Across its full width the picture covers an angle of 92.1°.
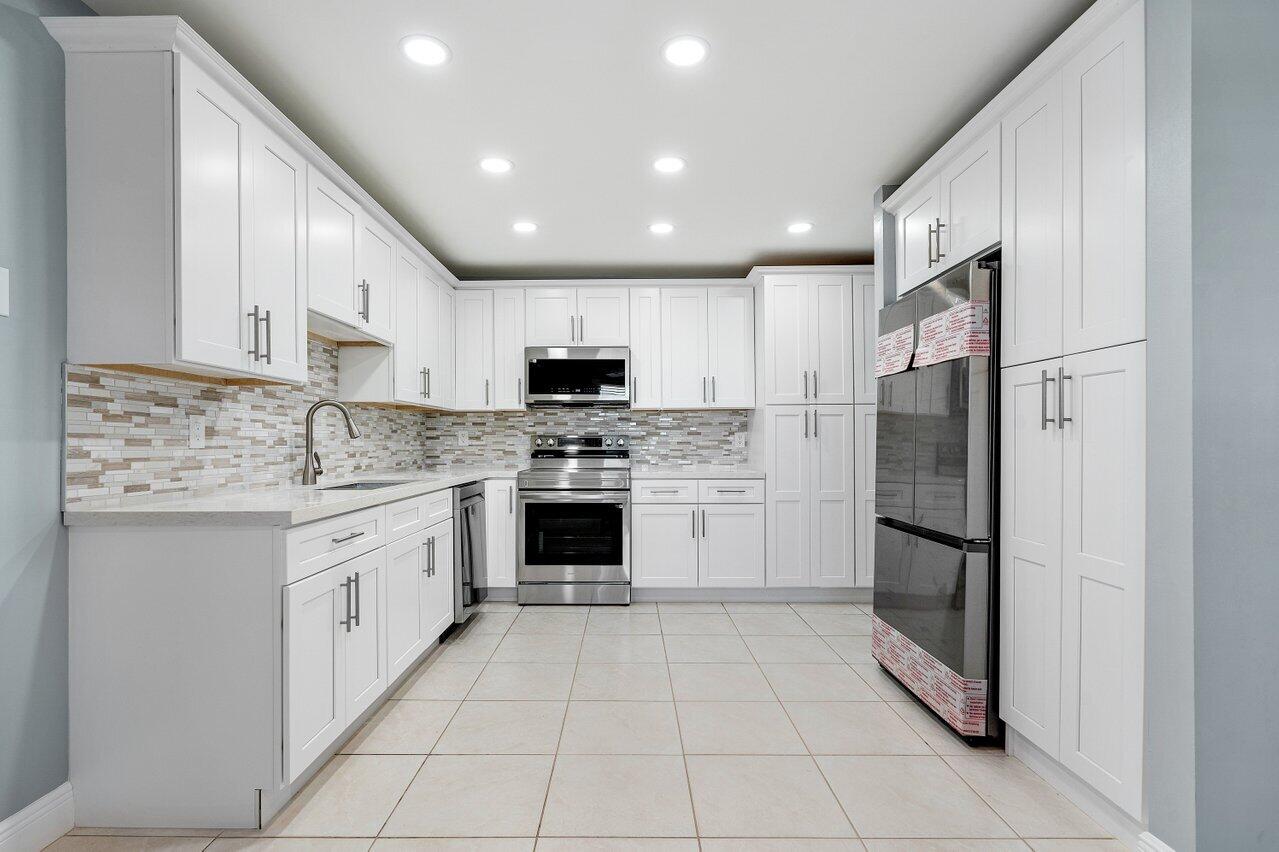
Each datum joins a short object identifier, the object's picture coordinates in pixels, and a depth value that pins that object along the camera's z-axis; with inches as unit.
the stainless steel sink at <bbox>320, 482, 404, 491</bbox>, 112.0
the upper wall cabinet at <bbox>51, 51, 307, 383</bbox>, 70.3
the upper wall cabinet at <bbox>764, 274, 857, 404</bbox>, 171.3
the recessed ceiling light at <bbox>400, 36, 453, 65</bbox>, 80.7
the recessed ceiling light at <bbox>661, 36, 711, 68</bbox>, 81.0
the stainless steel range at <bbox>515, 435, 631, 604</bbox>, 171.8
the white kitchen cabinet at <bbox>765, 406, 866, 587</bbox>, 170.0
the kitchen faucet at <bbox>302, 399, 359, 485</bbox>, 112.2
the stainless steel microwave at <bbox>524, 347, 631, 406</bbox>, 184.2
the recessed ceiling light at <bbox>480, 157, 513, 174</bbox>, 115.3
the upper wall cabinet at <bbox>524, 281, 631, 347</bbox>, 185.6
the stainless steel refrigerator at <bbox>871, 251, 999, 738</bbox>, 87.7
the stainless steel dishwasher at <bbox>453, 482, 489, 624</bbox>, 143.2
